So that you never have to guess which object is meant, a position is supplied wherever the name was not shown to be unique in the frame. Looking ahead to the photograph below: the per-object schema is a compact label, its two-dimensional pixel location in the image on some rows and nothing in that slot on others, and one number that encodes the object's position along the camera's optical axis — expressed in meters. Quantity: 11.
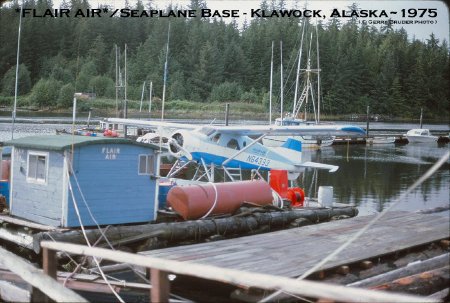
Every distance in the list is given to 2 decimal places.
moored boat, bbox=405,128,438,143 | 59.47
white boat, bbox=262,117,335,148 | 46.81
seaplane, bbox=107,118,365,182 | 17.97
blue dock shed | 11.20
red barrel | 12.76
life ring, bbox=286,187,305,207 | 17.42
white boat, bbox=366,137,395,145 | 60.47
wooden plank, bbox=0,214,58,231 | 11.08
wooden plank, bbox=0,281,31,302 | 7.56
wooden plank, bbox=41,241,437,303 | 3.71
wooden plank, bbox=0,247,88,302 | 5.23
